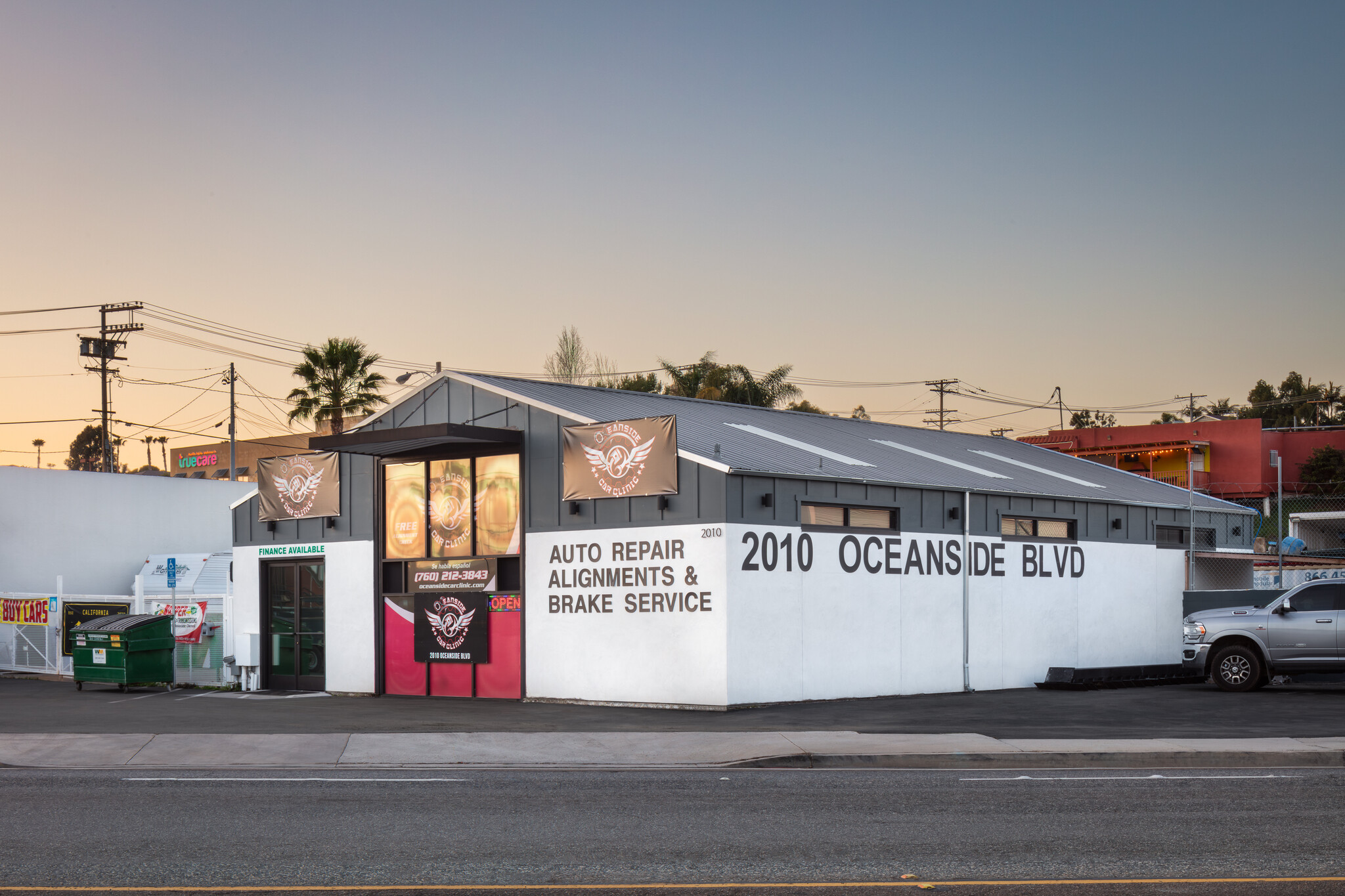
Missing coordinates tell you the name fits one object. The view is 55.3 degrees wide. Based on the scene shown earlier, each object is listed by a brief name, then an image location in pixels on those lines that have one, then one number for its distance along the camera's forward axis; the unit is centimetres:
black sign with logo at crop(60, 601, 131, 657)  3002
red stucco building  6531
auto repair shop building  2059
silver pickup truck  2152
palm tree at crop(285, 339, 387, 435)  4975
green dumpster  2620
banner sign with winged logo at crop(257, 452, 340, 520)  2647
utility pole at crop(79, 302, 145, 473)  6675
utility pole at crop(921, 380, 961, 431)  8875
